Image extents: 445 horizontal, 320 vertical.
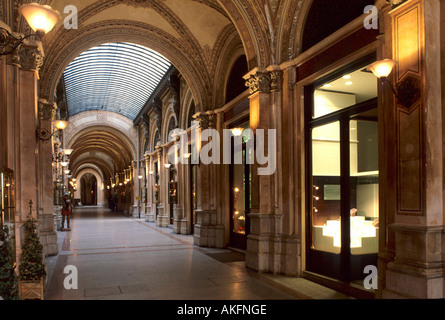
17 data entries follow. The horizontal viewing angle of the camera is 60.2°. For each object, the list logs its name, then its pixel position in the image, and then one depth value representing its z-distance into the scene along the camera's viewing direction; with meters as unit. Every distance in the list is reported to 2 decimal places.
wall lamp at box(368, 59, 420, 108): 4.73
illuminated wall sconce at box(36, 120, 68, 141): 8.64
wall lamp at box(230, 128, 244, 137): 9.92
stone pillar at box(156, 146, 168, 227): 19.68
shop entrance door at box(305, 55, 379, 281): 6.30
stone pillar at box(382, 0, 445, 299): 4.56
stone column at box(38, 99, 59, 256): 10.71
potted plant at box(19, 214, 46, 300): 5.51
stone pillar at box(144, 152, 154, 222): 23.61
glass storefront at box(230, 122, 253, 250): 10.84
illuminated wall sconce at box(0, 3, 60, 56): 4.62
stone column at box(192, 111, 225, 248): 12.09
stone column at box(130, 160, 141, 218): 27.93
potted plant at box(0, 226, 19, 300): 4.45
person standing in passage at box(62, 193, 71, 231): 17.51
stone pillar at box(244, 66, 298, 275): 8.15
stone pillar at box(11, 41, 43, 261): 7.15
